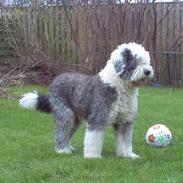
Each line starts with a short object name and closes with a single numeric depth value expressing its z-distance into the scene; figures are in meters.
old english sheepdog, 6.70
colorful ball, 7.42
